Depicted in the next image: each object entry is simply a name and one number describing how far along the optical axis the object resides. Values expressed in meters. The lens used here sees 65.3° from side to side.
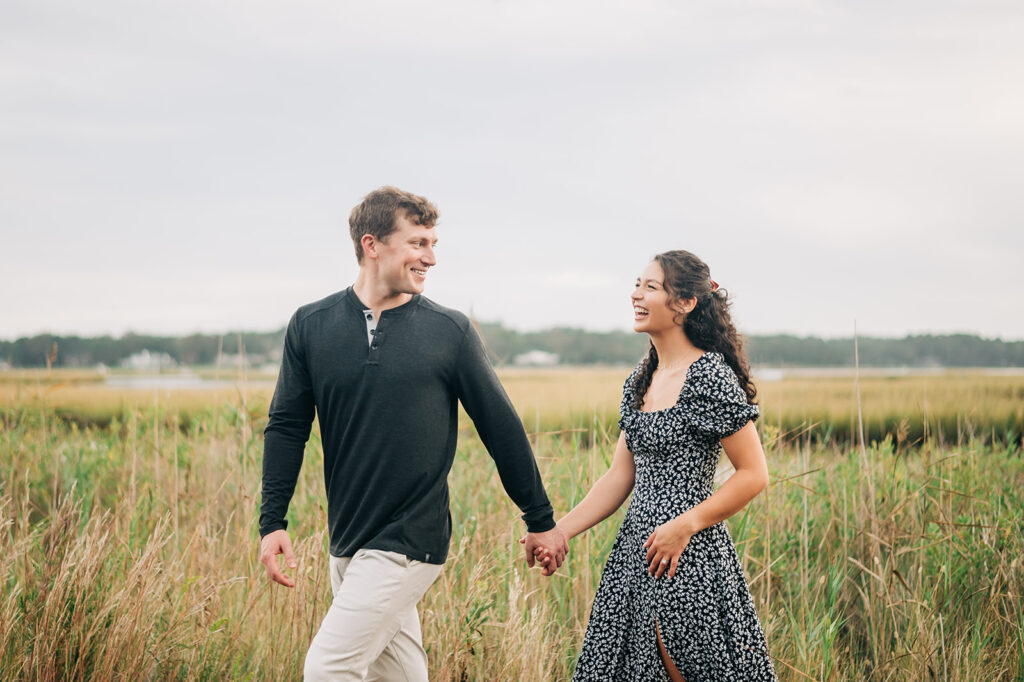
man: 2.38
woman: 2.30
